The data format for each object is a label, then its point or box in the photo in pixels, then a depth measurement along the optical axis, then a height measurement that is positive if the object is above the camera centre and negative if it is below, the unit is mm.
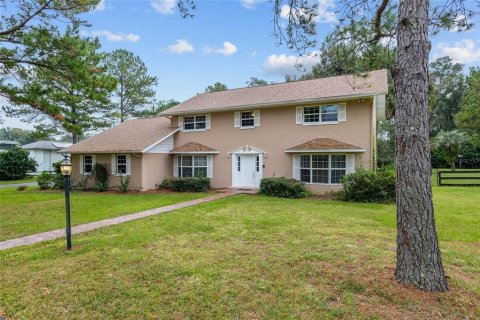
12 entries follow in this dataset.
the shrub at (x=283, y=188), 13969 -1241
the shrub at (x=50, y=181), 19109 -1157
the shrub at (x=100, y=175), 18047 -726
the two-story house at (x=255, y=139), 14117 +1373
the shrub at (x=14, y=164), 27766 -23
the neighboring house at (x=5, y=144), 47156 +3325
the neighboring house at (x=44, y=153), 35094 +1296
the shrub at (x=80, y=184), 18761 -1341
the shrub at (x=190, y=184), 16609 -1212
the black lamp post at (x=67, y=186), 6258 -511
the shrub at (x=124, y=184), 16672 -1200
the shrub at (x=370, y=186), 12172 -1003
